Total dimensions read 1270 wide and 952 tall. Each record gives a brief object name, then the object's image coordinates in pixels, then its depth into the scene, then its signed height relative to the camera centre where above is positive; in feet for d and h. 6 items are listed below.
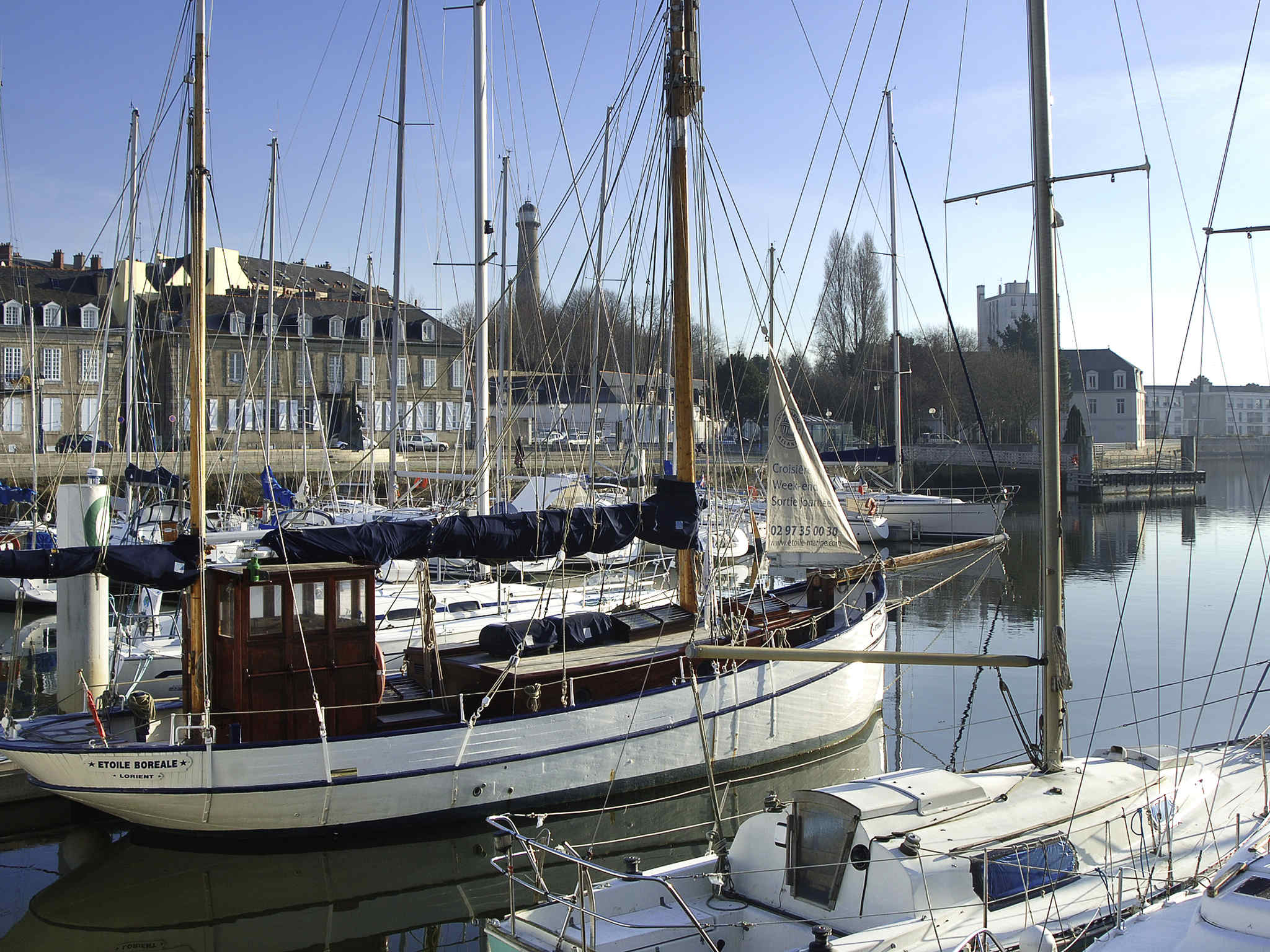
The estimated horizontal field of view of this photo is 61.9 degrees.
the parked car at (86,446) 120.26 +1.31
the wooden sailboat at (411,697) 41.04 -10.72
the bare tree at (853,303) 238.68 +33.34
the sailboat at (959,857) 26.37 -11.14
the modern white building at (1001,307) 460.55 +64.14
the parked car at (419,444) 184.61 +1.45
